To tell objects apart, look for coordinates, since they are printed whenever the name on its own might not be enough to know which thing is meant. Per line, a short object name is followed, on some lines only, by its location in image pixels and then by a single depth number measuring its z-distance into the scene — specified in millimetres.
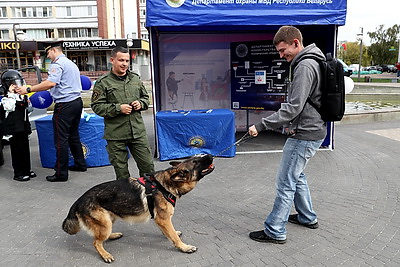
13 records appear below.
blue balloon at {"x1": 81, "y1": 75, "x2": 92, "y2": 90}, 6348
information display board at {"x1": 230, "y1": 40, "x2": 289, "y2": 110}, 7941
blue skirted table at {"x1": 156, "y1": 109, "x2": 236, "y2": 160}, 6363
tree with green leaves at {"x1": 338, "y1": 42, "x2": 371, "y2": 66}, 67875
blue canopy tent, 7676
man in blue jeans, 2924
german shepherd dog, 2973
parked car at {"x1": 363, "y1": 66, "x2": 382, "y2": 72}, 59906
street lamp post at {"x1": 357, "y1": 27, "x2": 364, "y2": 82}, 33138
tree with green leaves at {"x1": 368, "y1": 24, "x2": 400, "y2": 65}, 56844
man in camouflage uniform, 3754
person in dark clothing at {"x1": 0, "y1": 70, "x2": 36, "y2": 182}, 5148
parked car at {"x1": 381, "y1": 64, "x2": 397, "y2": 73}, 55919
